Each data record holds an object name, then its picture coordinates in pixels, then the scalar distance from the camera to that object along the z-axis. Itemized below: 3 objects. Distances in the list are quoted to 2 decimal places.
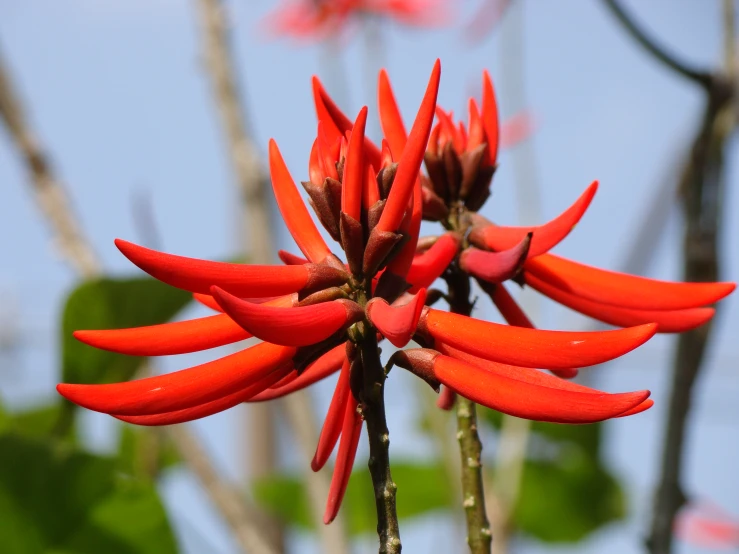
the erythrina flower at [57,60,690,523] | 1.15
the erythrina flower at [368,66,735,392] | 1.20
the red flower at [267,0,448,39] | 2.74
